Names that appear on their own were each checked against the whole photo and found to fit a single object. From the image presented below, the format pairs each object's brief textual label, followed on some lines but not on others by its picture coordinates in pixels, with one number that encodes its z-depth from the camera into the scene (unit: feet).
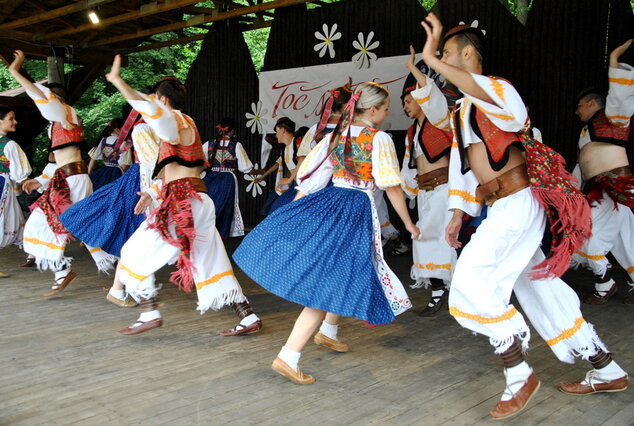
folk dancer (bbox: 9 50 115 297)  13.93
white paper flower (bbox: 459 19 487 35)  20.74
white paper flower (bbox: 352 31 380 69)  23.52
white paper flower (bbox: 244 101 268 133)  28.04
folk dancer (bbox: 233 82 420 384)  8.55
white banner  22.62
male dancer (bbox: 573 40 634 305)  12.60
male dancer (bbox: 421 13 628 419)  7.48
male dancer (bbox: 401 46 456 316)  12.76
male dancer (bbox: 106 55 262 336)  10.57
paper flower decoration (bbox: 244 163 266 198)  28.86
